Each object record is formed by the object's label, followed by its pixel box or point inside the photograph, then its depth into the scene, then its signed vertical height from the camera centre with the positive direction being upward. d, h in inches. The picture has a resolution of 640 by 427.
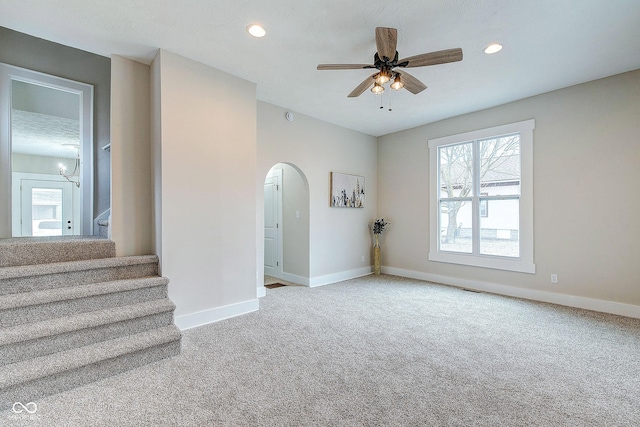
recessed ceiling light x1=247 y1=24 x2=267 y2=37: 98.9 +65.6
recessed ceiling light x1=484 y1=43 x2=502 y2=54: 109.6 +65.3
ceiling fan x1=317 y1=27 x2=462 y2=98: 86.9 +51.3
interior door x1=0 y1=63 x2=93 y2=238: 122.1 +53.0
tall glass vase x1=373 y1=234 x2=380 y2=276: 229.1 -37.8
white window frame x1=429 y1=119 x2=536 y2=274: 161.5 +3.7
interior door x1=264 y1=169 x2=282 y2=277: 215.3 -8.8
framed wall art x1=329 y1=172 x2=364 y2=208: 204.2 +17.2
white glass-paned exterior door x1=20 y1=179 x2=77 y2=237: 214.2 +4.5
